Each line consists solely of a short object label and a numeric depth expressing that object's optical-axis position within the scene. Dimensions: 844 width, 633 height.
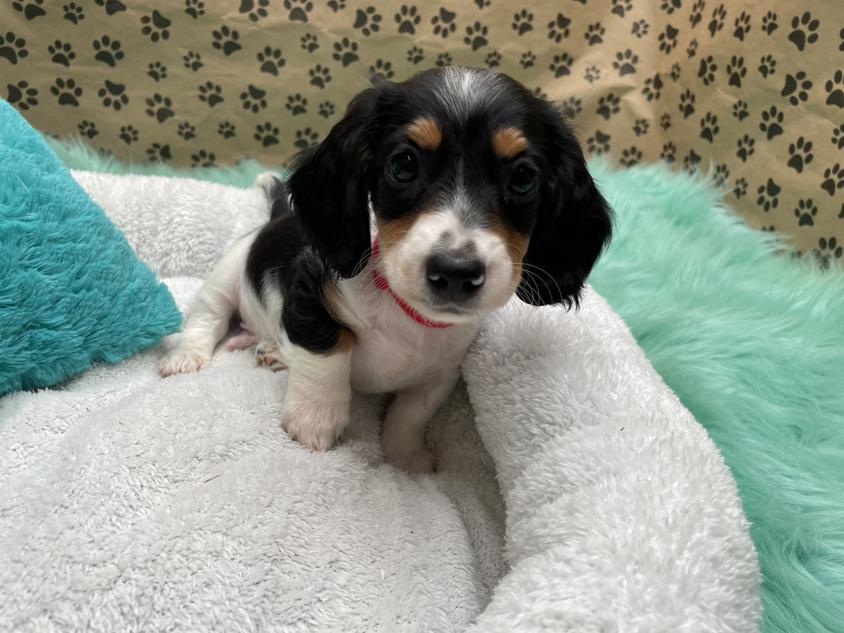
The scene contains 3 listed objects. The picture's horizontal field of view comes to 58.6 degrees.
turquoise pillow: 0.32
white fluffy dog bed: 0.23
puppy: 0.26
